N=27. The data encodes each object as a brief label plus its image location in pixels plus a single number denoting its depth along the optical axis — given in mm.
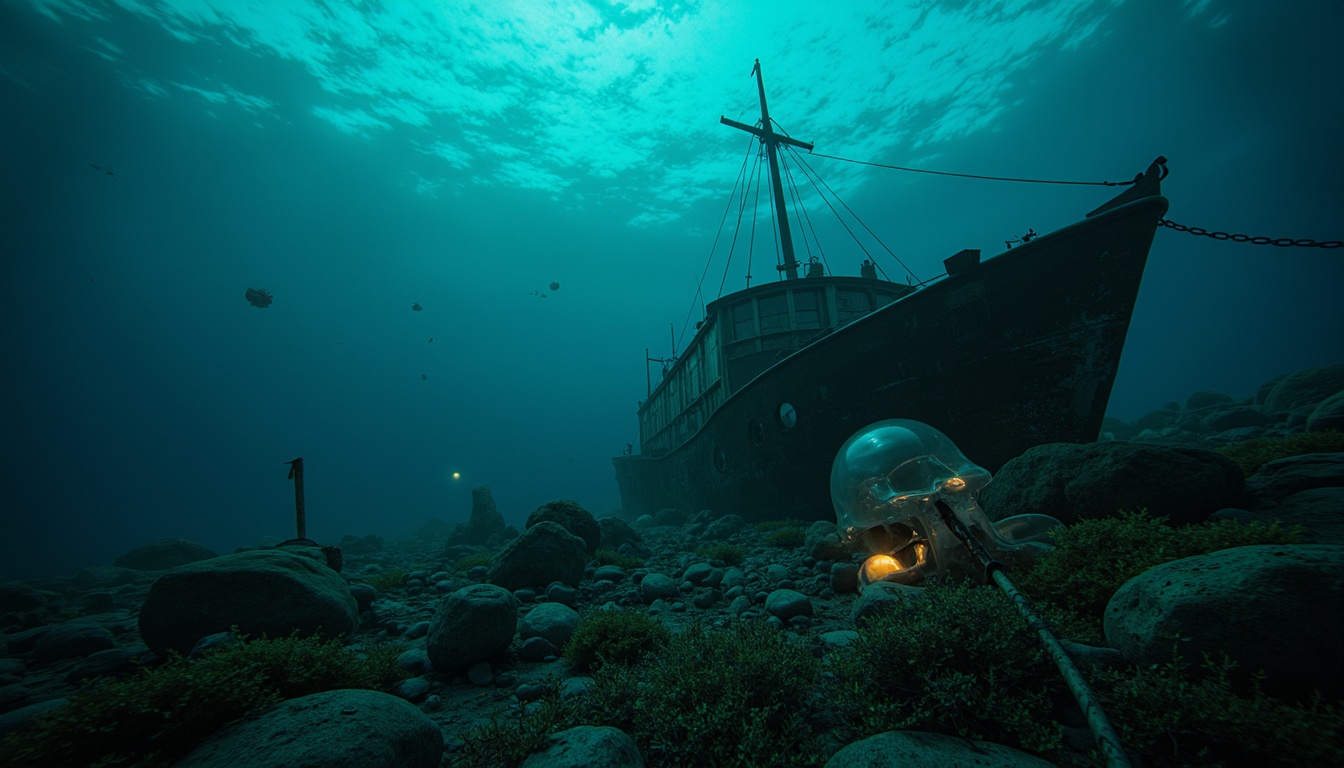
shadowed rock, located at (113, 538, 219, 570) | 19641
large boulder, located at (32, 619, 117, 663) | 5309
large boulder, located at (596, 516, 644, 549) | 11320
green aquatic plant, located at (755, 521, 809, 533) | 10039
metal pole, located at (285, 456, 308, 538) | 8659
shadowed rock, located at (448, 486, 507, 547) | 19078
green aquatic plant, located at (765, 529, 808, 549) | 8328
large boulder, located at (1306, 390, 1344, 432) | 7859
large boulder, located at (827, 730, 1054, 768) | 1896
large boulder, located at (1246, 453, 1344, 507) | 3988
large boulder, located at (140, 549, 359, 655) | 4312
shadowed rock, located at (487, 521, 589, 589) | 6871
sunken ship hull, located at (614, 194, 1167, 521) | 5945
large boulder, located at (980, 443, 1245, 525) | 3982
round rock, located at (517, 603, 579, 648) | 4664
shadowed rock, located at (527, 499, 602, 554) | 9273
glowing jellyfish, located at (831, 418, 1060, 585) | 3830
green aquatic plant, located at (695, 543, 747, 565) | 7770
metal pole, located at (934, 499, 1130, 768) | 1536
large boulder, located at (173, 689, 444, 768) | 2086
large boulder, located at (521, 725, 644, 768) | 2211
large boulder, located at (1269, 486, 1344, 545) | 3262
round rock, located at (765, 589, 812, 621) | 4578
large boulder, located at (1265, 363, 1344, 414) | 14359
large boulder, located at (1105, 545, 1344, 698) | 1927
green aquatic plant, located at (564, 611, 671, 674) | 3834
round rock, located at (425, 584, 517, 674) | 4070
